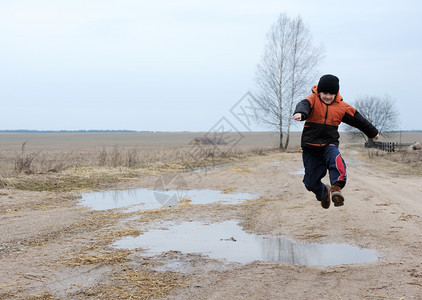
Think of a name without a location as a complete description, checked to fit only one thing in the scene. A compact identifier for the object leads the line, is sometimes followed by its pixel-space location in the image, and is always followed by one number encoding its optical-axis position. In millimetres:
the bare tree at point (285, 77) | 40000
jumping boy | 6242
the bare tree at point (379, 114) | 70250
